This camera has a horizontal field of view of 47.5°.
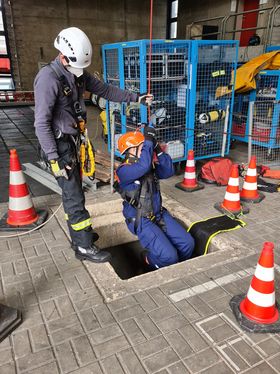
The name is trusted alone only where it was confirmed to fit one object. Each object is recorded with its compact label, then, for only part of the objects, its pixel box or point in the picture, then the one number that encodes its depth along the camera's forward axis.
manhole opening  4.42
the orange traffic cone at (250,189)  4.71
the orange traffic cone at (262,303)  2.38
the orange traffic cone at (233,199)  4.29
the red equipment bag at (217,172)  5.42
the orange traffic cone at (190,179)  5.20
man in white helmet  2.79
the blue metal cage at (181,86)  5.04
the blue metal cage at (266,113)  6.38
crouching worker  3.48
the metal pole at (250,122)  5.58
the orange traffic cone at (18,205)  3.90
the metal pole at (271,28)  6.89
